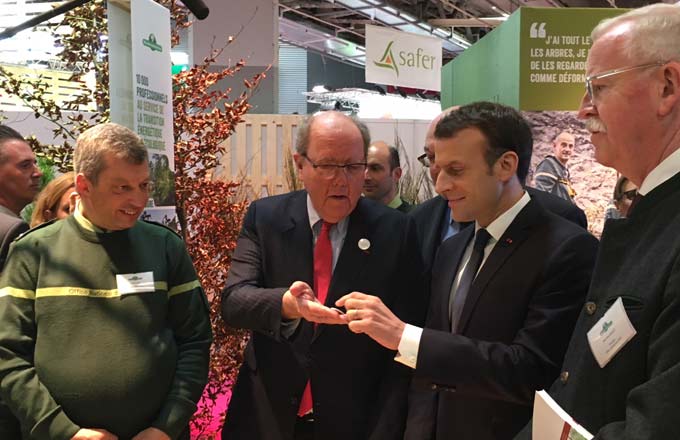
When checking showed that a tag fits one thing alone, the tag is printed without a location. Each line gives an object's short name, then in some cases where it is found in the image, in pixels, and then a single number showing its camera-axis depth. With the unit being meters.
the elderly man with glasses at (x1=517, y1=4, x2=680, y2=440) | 1.05
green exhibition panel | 4.12
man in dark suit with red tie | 1.84
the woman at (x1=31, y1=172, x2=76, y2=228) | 2.46
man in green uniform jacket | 1.80
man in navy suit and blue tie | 1.57
